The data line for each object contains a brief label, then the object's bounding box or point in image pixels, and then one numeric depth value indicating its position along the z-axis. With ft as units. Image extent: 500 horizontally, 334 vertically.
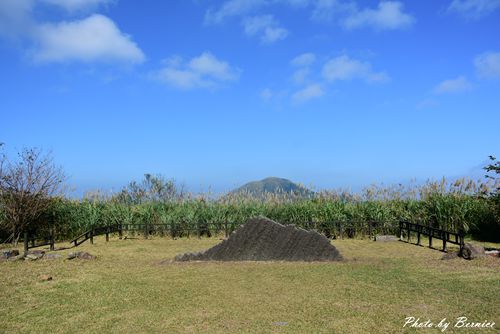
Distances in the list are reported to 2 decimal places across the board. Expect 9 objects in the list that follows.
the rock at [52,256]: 38.64
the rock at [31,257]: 38.17
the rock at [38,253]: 38.92
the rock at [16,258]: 37.86
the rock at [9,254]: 39.13
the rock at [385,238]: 50.21
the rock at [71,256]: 37.79
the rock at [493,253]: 34.79
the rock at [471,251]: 33.42
